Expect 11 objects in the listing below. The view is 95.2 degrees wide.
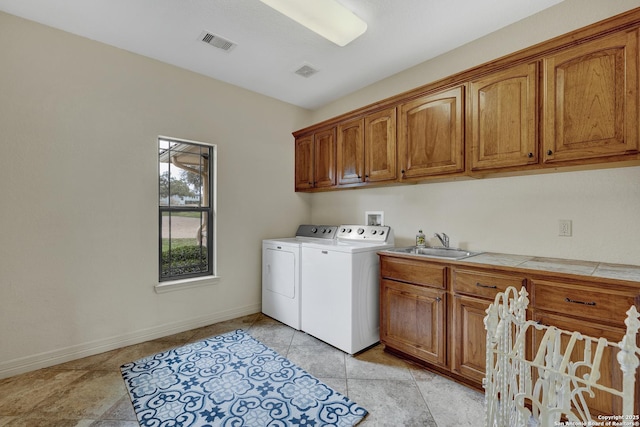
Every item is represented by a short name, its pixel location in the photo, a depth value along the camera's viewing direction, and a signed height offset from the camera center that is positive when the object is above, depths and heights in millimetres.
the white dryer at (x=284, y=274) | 3090 -700
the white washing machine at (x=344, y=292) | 2549 -734
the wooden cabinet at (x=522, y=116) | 1683 +699
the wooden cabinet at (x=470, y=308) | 1527 -623
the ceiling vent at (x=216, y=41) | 2453 +1485
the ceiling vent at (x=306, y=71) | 2966 +1471
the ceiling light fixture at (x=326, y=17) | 2037 +1450
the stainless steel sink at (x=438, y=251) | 2487 -353
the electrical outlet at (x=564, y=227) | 2074 -107
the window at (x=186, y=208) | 3002 +42
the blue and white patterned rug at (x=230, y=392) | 1771 -1245
